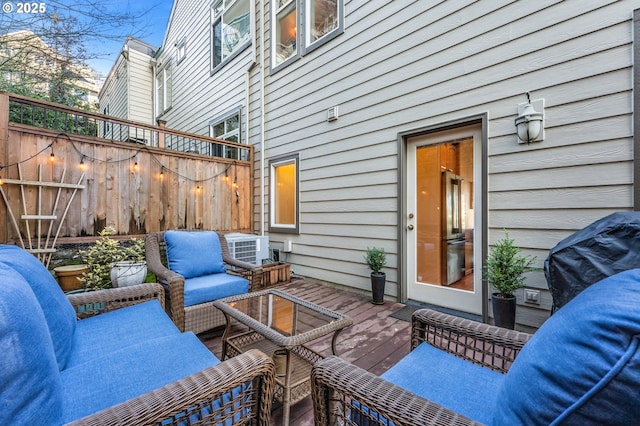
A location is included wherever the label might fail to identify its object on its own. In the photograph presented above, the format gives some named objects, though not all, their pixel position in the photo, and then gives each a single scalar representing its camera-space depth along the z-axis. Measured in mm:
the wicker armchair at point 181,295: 2393
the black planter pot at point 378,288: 3479
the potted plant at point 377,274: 3480
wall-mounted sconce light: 2492
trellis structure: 3268
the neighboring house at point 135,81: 9328
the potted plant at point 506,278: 2447
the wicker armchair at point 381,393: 849
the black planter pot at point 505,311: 2436
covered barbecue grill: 1621
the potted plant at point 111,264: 3547
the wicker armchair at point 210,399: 835
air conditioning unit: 4430
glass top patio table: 1611
